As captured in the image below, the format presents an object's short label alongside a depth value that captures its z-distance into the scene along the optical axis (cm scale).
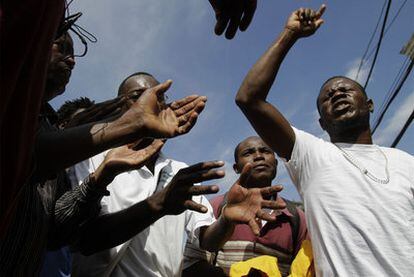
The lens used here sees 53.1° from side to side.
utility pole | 613
